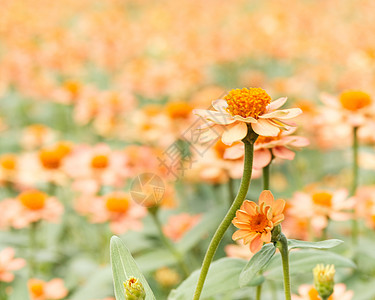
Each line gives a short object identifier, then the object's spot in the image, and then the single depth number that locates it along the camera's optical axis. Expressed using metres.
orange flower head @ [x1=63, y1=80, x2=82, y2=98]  1.80
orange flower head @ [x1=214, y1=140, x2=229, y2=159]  0.79
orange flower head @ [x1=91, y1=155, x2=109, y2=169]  0.92
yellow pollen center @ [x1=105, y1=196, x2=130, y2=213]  0.82
